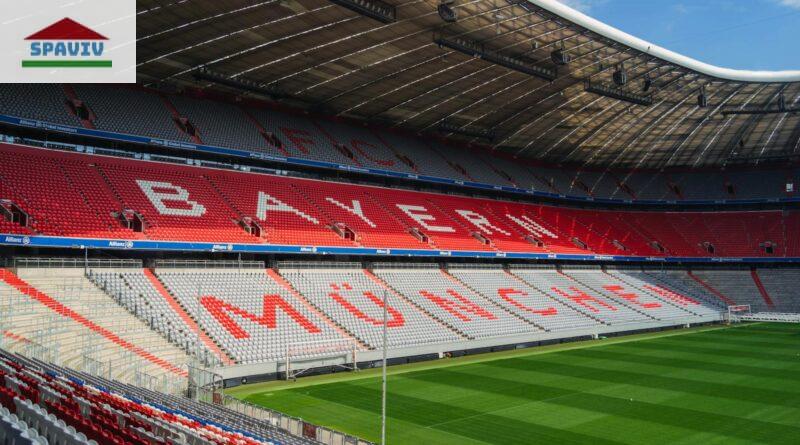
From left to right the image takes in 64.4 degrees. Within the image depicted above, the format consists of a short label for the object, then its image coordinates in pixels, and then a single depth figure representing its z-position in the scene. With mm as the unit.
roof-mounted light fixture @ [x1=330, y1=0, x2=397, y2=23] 28703
